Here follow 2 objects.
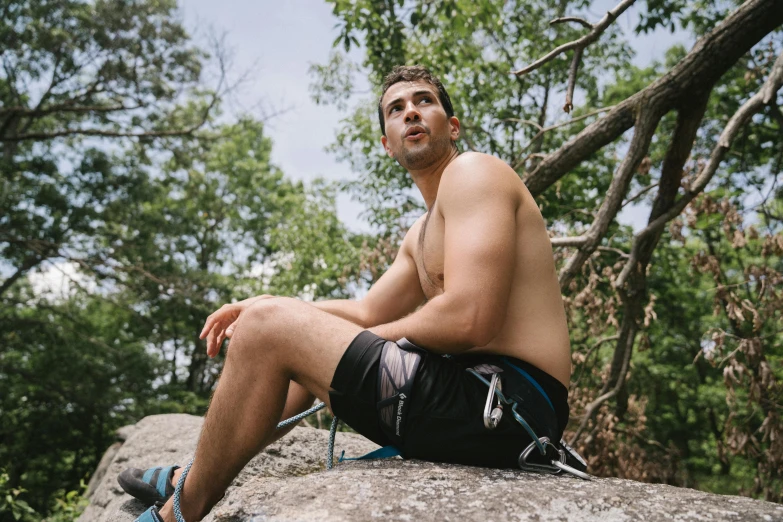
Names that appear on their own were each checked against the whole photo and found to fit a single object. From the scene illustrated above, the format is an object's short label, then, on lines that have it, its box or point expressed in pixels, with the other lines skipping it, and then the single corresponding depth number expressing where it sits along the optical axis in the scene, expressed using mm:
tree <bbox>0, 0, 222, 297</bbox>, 12078
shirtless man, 1688
